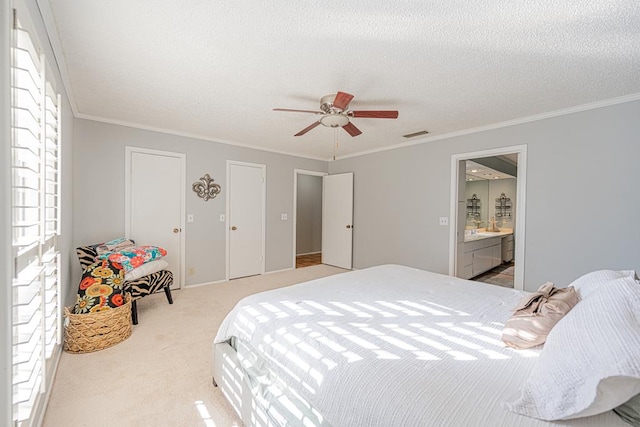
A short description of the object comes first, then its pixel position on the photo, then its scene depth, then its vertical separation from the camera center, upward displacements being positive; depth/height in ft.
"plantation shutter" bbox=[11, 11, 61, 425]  3.66 -0.38
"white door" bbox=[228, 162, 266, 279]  15.15 -0.55
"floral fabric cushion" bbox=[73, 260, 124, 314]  7.90 -2.45
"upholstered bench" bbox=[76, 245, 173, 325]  9.32 -2.70
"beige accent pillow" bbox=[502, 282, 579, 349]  4.06 -1.64
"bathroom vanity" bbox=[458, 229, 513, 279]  14.66 -2.36
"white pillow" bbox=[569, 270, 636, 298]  4.62 -1.17
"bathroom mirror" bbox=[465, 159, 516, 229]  21.56 +1.37
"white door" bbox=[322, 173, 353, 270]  17.75 -0.66
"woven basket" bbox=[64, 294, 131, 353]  7.61 -3.51
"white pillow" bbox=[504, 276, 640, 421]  2.51 -1.51
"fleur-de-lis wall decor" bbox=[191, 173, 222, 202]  13.80 +1.02
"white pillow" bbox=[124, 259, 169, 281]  9.58 -2.28
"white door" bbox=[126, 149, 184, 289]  12.18 +0.20
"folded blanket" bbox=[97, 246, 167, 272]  9.56 -1.78
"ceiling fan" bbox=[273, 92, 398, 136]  7.57 +2.86
